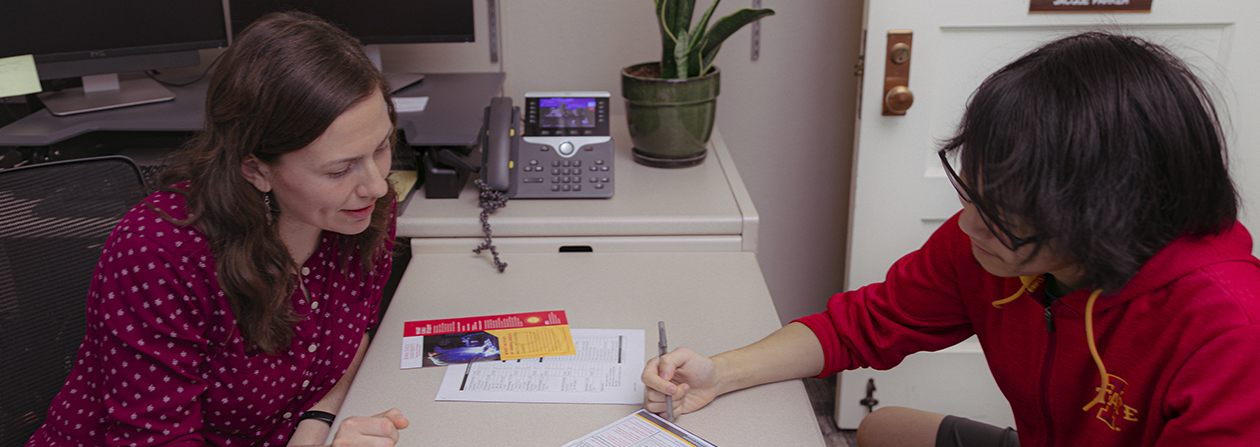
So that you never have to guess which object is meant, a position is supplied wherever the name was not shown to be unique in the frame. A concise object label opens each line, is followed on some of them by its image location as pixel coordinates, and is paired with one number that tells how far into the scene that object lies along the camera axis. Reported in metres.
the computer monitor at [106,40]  1.39
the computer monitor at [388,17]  1.60
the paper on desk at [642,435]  0.84
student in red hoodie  0.66
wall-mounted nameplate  1.54
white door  1.54
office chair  0.90
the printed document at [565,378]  0.93
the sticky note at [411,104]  1.58
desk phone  1.43
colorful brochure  1.02
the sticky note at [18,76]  1.34
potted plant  1.50
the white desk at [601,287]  0.89
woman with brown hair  0.85
